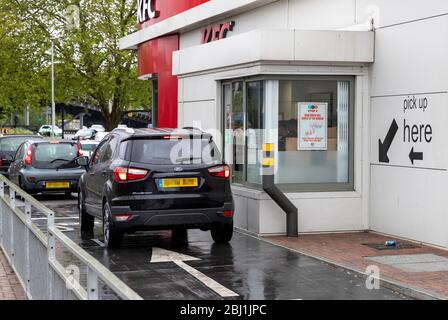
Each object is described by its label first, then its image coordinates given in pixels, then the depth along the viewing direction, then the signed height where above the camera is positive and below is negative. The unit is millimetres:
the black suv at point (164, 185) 10758 -713
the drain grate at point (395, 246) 11362 -1651
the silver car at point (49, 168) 19094 -861
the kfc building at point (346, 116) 11617 +274
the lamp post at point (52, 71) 38412 +3099
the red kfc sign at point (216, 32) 17656 +2362
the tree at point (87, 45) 39688 +4474
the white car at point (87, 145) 33762 -531
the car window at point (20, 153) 20138 -524
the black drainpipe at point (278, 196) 12414 -993
